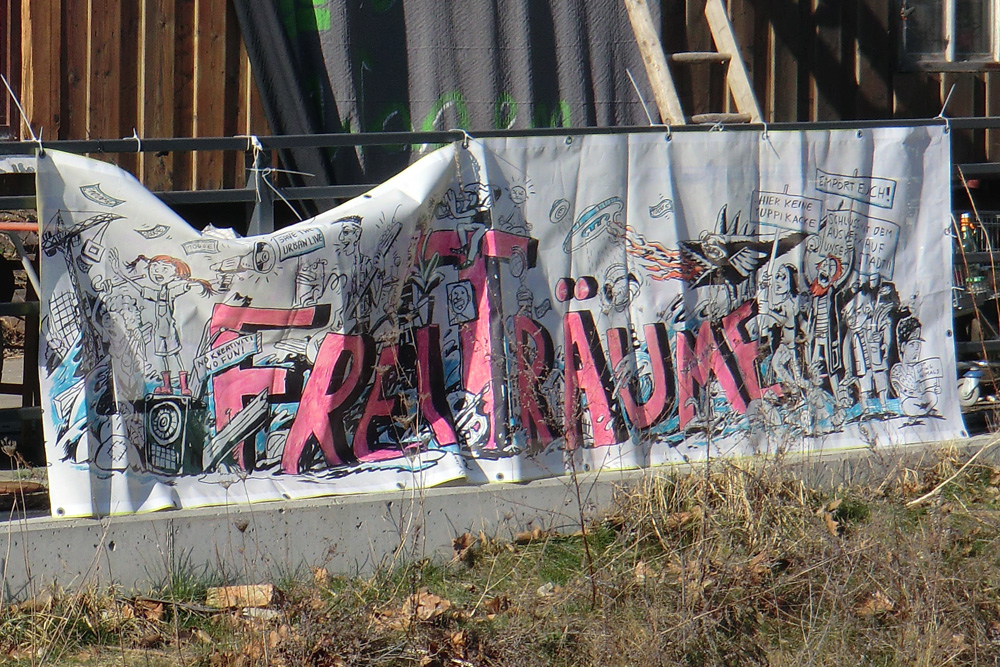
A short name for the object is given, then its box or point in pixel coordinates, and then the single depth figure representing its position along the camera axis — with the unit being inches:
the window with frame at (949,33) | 616.4
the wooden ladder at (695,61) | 461.4
